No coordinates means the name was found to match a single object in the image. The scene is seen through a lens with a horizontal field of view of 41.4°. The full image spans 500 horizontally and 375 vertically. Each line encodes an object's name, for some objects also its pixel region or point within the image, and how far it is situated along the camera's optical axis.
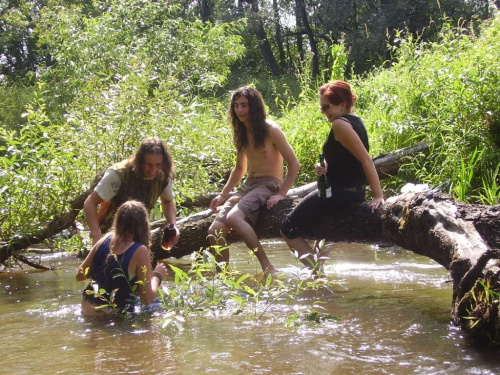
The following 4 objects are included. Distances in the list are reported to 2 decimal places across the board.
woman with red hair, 5.11
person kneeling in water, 4.74
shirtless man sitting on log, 5.86
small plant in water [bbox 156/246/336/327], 4.40
